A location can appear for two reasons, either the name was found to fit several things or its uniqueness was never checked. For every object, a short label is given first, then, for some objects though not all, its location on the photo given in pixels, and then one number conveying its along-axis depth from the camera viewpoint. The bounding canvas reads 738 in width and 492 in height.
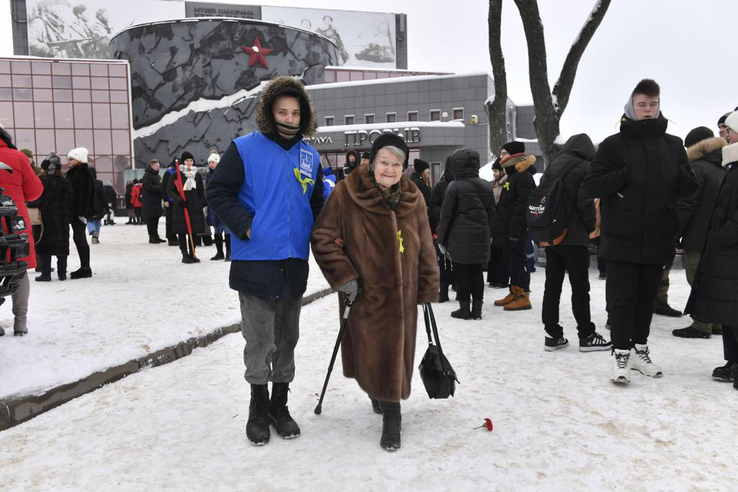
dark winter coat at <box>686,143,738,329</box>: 3.77
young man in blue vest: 3.07
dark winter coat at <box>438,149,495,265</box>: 6.29
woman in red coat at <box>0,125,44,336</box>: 4.79
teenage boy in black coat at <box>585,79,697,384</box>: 3.99
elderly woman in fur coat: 3.06
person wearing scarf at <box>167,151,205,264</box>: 10.44
